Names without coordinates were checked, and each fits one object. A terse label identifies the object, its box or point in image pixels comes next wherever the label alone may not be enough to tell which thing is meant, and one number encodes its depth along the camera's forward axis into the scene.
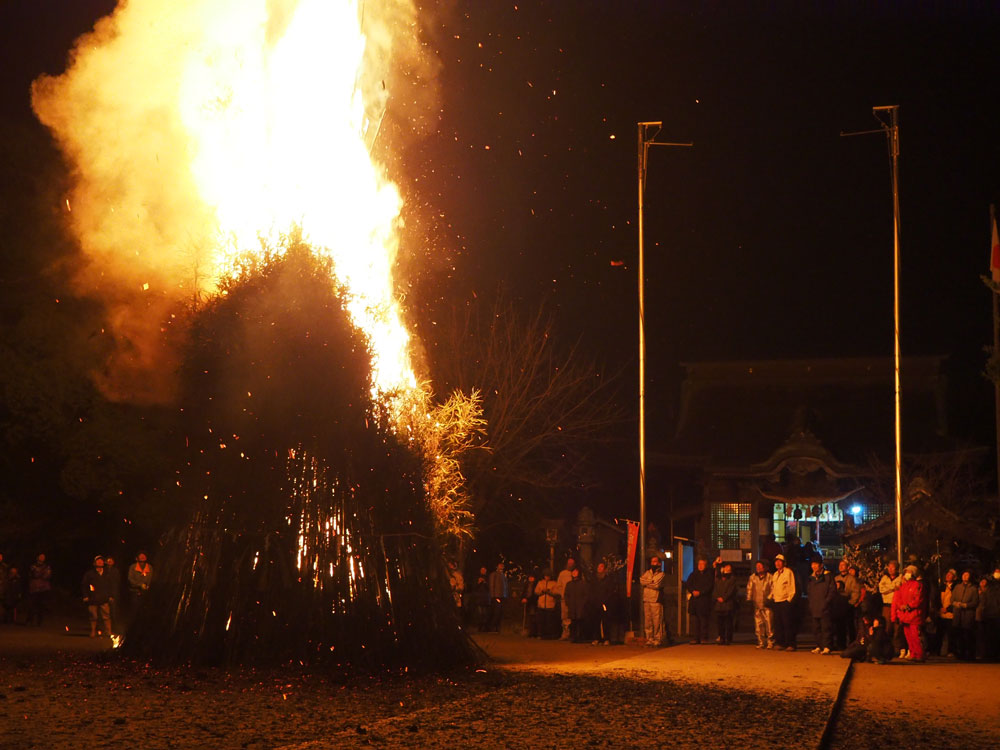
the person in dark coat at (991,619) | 19.66
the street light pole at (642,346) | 24.80
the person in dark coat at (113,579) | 21.98
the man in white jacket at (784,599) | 21.02
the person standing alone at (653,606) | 21.94
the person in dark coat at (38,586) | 24.38
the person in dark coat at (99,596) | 21.64
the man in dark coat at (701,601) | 22.44
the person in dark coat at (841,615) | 20.77
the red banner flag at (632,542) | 24.47
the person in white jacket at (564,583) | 23.44
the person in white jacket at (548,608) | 23.73
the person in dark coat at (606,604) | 22.41
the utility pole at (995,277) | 17.03
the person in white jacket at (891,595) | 20.09
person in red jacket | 18.80
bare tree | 31.52
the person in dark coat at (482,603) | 25.33
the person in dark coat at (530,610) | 24.53
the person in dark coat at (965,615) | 19.88
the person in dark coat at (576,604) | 22.55
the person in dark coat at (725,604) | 22.09
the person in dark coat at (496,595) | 25.20
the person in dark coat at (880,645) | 18.62
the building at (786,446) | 33.72
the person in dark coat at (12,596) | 24.88
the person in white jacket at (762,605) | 21.39
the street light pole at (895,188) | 25.33
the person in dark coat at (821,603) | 20.64
